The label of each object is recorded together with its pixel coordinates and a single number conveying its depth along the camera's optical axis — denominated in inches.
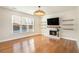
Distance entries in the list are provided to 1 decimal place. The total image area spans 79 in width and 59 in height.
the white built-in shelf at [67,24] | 133.8
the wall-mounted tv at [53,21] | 149.6
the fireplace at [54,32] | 148.2
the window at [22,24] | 141.2
